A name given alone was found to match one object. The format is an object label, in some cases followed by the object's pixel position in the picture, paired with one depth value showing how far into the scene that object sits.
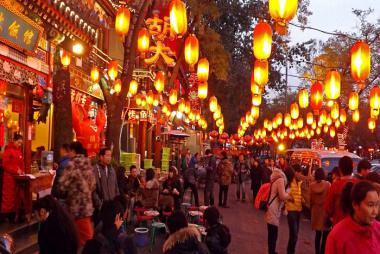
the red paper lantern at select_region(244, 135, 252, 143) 54.39
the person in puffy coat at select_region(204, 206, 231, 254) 6.00
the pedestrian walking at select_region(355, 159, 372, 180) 7.73
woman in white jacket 9.27
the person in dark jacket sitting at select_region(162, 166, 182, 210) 12.05
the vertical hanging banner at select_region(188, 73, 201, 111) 32.41
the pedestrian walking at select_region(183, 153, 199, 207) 15.63
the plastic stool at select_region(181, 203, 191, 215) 12.27
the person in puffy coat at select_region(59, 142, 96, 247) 6.99
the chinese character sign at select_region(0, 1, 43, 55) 10.05
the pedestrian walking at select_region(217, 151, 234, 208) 17.44
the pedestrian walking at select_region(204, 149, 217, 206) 17.17
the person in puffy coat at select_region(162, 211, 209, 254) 4.89
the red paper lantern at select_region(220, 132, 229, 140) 48.88
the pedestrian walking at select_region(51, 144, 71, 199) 7.10
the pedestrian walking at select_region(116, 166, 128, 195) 12.37
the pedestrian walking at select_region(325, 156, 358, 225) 7.31
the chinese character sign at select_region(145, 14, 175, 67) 17.48
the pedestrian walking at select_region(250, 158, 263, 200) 20.08
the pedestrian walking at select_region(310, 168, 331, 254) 9.46
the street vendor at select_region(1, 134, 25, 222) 10.03
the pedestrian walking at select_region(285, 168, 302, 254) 9.51
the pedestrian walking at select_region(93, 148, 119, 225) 8.62
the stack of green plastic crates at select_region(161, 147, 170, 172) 23.71
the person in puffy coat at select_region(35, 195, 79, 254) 4.86
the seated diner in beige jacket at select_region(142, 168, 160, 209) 11.62
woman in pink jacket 3.81
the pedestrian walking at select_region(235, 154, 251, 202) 20.88
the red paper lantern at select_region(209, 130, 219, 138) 44.28
